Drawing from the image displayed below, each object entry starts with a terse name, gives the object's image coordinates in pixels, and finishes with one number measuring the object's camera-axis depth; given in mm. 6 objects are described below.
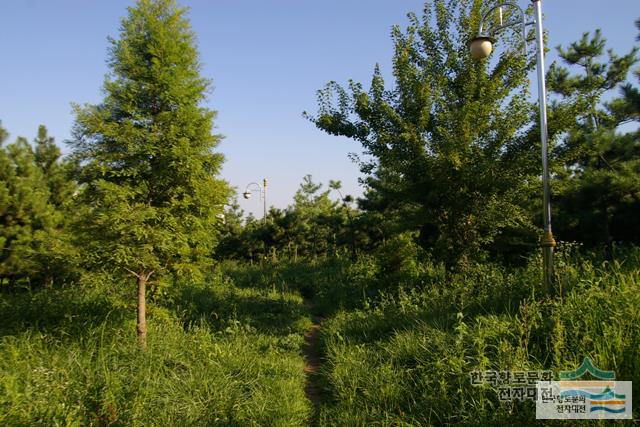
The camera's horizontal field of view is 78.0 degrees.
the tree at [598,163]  7203
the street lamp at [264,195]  22306
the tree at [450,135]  7000
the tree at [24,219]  7066
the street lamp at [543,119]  5068
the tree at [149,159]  5258
